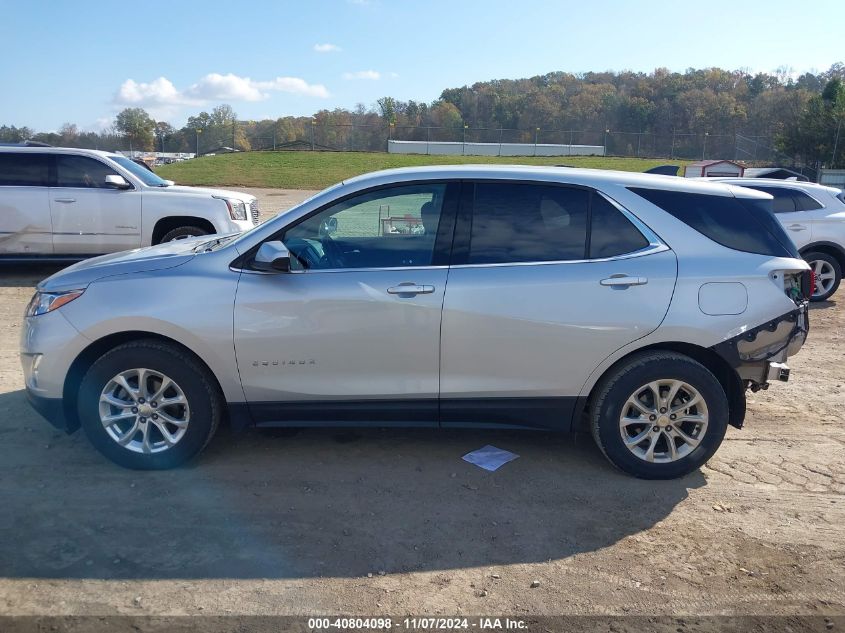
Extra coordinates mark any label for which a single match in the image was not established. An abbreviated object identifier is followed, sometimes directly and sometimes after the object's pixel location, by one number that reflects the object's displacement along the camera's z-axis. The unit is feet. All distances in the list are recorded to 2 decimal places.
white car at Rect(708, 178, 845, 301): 32.58
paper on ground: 14.84
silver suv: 13.53
